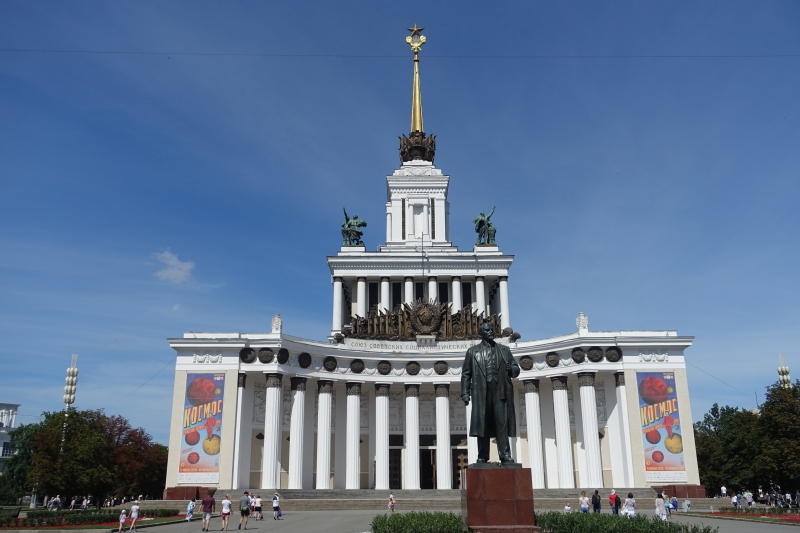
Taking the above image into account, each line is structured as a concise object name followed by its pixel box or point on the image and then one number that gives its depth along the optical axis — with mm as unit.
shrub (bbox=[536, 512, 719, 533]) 12914
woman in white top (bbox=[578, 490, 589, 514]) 25538
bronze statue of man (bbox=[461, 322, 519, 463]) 13539
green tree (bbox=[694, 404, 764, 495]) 53444
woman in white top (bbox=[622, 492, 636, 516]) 23723
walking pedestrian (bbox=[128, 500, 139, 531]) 22092
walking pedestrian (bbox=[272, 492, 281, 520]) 29222
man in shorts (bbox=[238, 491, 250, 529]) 23923
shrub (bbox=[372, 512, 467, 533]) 12828
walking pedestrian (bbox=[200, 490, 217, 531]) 22812
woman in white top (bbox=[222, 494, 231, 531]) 22844
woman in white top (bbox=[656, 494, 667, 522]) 23531
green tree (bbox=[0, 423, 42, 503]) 67250
